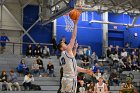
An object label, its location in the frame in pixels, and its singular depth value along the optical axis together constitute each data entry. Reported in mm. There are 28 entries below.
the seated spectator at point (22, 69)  19458
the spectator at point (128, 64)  23516
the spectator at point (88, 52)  24347
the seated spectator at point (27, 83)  17459
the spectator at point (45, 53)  22830
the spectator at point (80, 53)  23944
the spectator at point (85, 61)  21894
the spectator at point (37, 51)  22438
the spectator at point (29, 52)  22222
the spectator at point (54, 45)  23881
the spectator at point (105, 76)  19586
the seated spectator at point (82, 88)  16456
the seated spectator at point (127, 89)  15335
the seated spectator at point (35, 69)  19797
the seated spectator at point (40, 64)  20234
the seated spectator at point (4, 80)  17000
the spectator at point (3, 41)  23127
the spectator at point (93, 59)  23019
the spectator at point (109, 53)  24153
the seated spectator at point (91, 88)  16203
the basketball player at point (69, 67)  7215
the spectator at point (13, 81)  17125
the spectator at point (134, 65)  23891
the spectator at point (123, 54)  24156
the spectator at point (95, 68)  20648
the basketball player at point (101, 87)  12723
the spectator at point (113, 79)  20522
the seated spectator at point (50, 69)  20188
